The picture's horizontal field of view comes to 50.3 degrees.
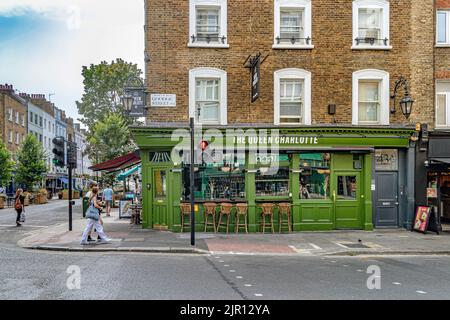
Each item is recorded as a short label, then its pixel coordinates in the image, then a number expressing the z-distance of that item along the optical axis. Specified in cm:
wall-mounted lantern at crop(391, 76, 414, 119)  1767
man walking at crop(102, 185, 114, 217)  2641
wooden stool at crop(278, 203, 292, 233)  1781
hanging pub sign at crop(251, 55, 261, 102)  1673
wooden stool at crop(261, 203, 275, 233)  1764
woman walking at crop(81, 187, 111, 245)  1457
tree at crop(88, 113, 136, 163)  4000
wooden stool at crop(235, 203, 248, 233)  1761
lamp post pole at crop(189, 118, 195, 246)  1438
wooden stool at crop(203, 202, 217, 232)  1759
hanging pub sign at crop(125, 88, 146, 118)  1758
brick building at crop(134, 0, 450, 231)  1778
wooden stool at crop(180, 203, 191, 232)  1744
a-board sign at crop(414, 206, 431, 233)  1759
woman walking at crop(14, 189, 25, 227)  2128
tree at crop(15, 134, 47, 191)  4509
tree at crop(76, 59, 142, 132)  5138
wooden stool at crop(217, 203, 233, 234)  1752
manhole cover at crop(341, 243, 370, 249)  1462
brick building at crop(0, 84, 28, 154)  4928
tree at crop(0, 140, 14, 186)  4078
